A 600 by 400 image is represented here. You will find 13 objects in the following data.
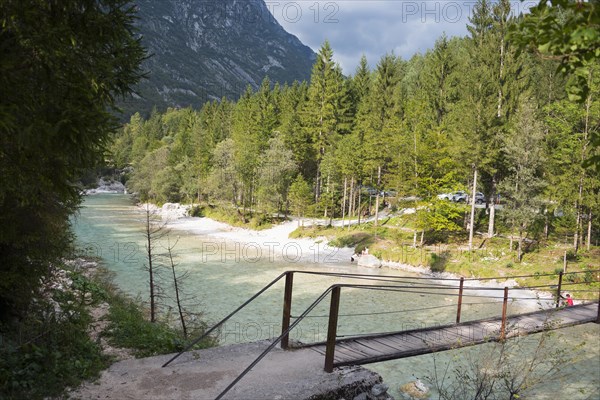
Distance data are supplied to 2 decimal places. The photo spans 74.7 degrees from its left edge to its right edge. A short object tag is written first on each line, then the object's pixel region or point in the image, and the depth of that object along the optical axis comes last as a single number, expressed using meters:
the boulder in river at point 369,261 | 26.84
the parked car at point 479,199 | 39.81
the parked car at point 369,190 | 42.75
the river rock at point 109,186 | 91.83
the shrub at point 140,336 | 7.93
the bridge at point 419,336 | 5.93
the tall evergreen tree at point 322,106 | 47.47
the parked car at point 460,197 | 39.91
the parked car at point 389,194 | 43.33
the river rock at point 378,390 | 5.44
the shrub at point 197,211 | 54.12
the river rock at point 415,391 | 10.23
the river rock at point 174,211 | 52.84
